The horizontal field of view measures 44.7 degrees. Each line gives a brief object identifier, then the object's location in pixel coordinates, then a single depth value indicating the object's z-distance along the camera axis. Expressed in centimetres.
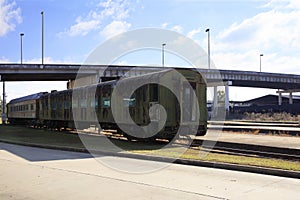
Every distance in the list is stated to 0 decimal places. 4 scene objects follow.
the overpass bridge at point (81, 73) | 5148
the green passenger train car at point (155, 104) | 1636
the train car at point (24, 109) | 3455
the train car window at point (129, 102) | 1760
